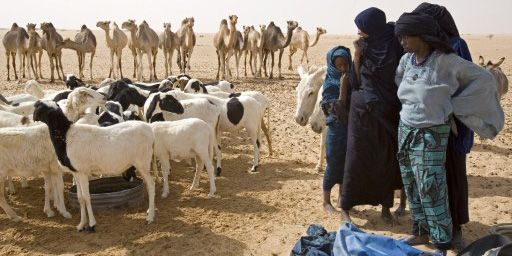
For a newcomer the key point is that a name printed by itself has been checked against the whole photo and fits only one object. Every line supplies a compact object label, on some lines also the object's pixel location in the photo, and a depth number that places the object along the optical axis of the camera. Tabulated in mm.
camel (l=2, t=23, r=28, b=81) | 22578
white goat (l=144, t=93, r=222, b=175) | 7977
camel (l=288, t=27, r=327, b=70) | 27212
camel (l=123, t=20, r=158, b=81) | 22406
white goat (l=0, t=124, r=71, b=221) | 6129
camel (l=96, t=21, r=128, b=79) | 22641
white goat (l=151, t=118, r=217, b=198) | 7043
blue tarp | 4324
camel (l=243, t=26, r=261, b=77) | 24703
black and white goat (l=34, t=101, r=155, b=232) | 5633
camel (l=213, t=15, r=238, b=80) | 22609
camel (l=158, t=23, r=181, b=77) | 23802
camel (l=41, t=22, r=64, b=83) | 22062
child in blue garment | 5895
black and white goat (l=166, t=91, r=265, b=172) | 8570
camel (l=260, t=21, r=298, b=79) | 24219
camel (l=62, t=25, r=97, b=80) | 22281
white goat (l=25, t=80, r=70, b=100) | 10406
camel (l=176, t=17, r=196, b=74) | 23969
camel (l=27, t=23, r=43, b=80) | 22656
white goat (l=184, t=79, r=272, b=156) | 9359
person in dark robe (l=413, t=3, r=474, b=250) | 4625
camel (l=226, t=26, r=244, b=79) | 23108
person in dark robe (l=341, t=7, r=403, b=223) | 5098
